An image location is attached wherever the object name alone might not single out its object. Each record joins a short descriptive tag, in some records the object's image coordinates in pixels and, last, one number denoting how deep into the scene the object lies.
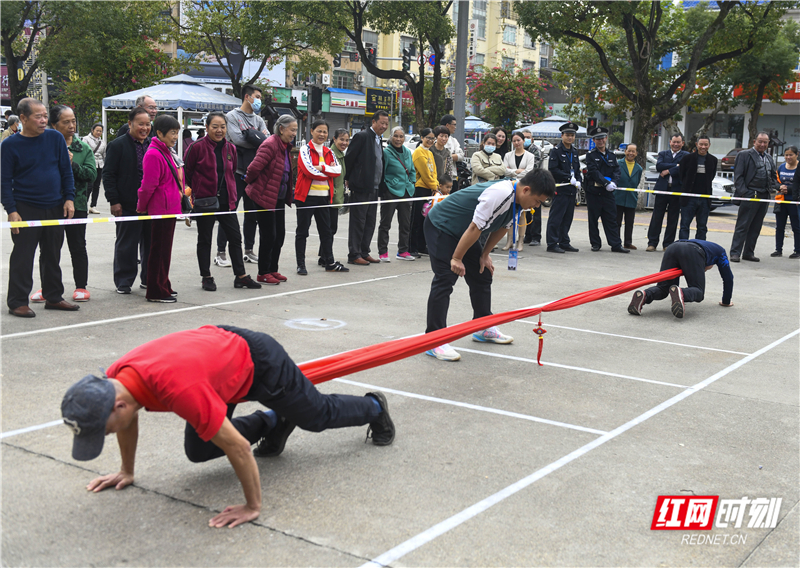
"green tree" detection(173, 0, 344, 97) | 28.80
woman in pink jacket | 7.83
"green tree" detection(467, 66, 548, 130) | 41.62
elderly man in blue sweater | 6.97
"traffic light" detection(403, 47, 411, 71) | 26.90
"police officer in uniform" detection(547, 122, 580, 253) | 13.06
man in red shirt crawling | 2.92
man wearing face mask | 10.34
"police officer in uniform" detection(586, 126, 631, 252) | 13.17
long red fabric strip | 4.25
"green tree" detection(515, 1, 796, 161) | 20.00
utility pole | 19.03
